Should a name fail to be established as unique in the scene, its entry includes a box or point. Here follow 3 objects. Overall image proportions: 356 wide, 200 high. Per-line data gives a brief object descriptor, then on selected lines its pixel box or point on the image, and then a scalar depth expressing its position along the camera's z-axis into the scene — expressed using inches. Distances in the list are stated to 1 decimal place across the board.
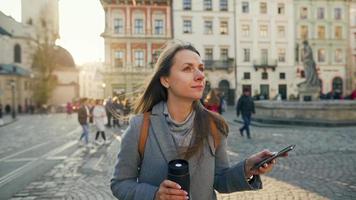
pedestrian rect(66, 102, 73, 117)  1350.1
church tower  2060.8
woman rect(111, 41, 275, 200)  79.0
